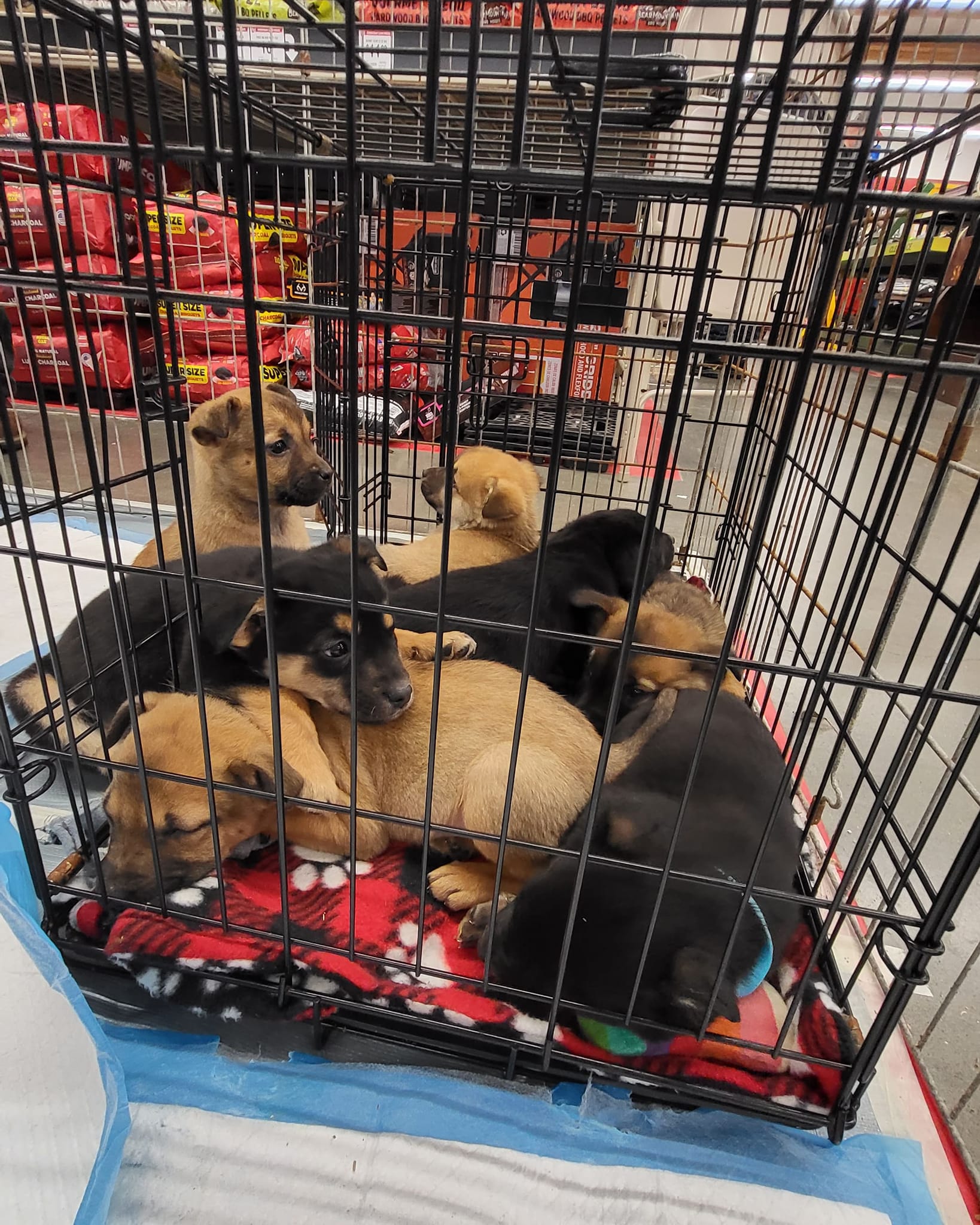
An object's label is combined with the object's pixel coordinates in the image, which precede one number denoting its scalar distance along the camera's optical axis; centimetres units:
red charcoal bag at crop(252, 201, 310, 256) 253
